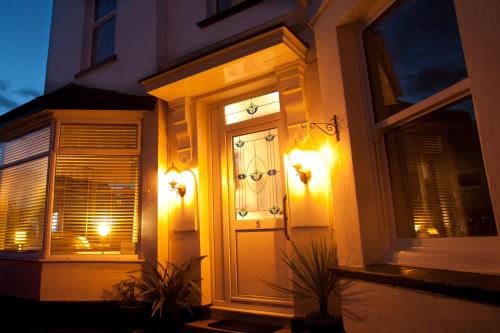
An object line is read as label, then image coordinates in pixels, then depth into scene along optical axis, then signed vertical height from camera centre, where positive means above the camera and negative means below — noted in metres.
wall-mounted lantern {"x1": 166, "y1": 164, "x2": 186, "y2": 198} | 4.44 +0.78
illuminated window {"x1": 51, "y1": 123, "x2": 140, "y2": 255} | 4.64 +0.74
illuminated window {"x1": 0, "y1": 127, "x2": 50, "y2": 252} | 4.91 +0.85
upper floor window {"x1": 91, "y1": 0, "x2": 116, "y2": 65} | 6.09 +3.66
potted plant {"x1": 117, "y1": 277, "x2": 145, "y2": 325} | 3.98 -0.62
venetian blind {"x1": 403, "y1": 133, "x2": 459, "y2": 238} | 2.18 +0.28
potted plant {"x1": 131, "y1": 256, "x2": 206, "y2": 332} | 3.89 -0.52
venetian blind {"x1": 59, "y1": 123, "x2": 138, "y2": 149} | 4.89 +1.50
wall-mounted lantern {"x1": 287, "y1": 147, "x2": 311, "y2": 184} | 3.51 +0.71
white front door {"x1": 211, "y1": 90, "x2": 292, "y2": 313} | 3.86 +0.28
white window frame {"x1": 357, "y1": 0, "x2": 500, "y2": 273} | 1.91 -0.05
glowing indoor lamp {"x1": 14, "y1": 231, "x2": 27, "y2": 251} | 5.03 +0.18
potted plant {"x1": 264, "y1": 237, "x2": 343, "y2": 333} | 2.88 -0.37
